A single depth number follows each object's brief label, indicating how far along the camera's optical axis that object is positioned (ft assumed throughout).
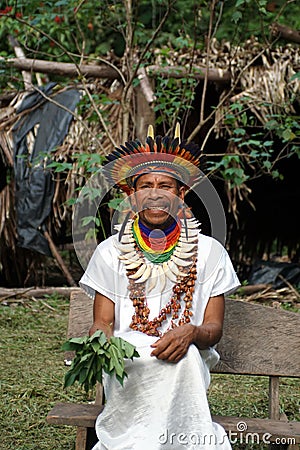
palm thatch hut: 21.24
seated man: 9.18
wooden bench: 11.05
